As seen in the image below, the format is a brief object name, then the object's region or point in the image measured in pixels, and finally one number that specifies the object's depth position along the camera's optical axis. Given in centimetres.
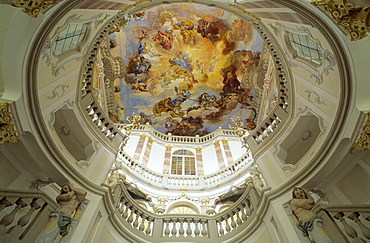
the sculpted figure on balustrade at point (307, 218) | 518
